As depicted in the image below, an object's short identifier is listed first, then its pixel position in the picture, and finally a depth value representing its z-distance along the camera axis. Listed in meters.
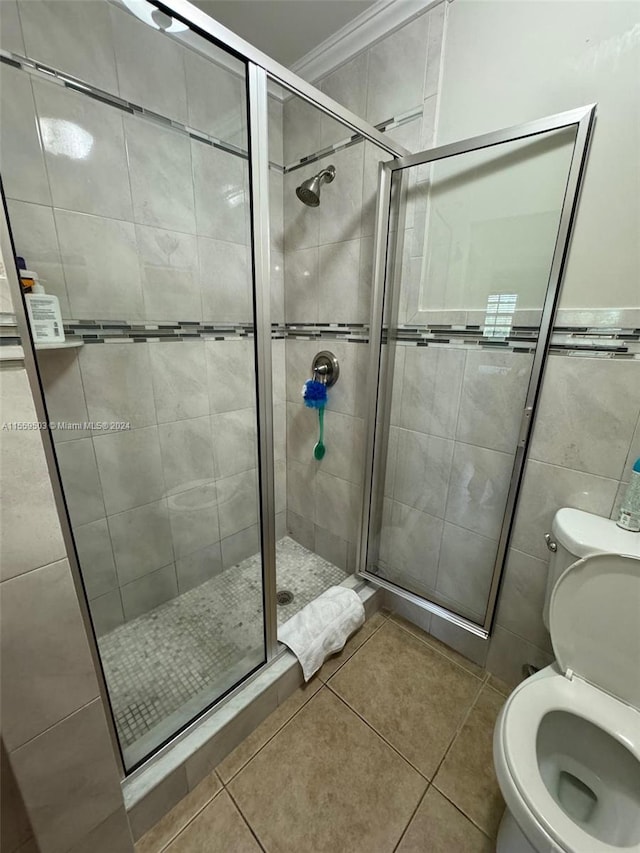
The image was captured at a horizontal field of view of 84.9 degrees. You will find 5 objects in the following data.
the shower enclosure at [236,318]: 1.02
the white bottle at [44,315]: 0.96
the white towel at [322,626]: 1.35
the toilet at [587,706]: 0.83
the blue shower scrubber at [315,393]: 1.68
